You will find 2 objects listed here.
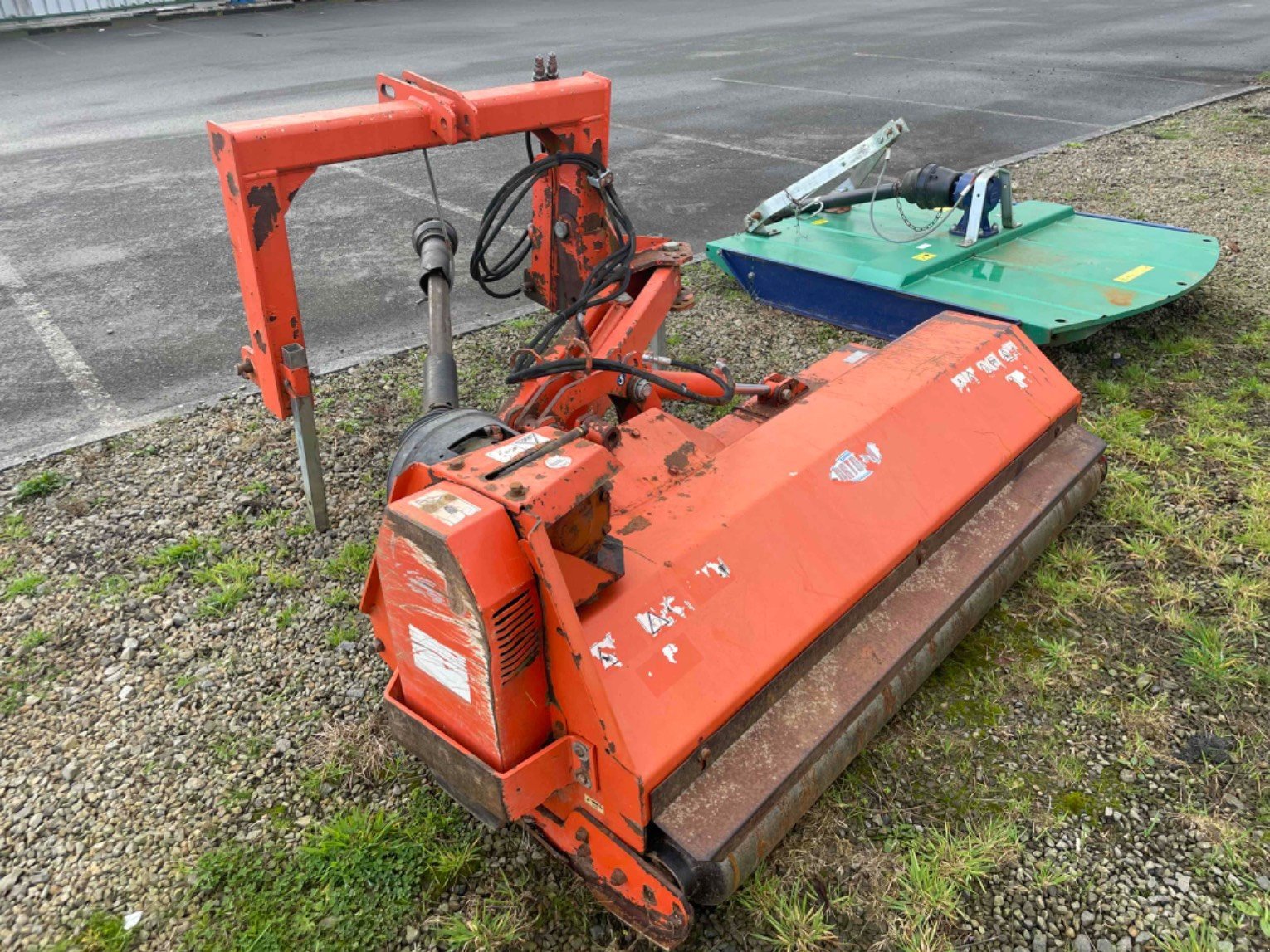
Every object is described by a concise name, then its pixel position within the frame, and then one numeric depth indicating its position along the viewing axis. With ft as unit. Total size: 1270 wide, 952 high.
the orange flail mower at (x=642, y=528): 5.82
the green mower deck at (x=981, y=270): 13.10
